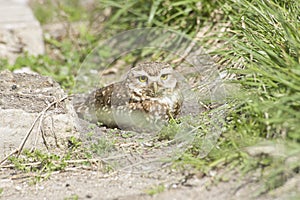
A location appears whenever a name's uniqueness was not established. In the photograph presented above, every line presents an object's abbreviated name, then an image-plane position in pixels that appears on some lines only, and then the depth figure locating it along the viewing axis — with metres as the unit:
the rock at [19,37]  14.27
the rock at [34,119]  9.75
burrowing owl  10.00
